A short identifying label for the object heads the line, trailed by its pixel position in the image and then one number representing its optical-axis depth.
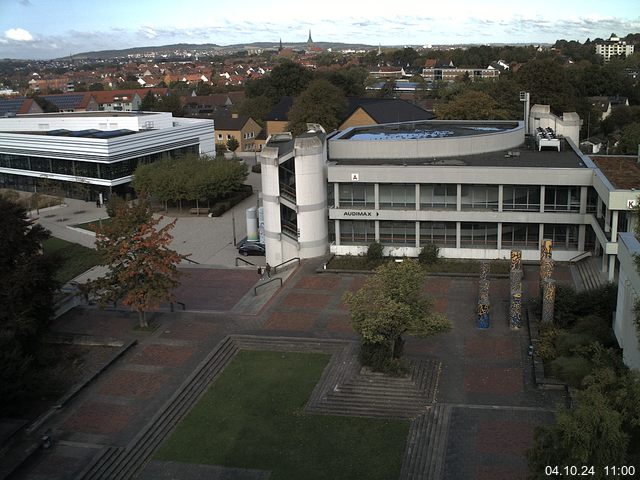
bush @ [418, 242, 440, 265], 38.47
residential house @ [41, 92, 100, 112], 128.12
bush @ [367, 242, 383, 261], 39.09
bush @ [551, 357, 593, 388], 21.23
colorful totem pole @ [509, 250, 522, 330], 28.97
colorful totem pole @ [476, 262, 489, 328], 29.39
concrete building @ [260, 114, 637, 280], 37.84
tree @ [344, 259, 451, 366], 24.42
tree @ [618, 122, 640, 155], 63.91
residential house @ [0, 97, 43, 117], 114.81
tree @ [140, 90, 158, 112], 116.61
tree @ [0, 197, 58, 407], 25.55
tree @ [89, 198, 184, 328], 29.36
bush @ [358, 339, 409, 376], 25.39
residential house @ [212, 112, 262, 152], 91.31
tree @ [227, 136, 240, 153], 87.94
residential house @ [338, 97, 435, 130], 80.38
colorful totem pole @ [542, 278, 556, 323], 28.19
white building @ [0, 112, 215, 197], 62.66
